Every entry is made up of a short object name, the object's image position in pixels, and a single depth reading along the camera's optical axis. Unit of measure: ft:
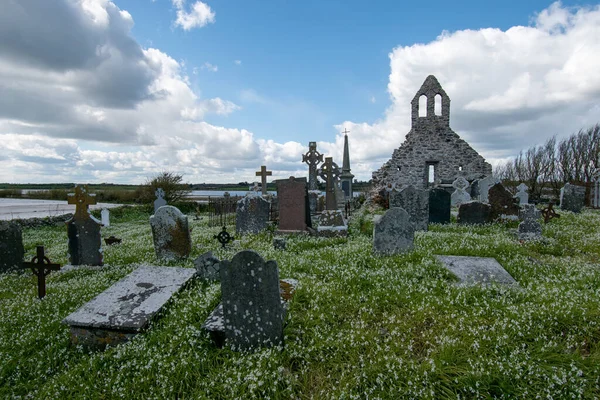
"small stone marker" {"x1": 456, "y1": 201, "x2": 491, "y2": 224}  40.88
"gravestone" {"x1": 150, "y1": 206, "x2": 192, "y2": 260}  27.66
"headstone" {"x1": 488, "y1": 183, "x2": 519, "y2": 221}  40.98
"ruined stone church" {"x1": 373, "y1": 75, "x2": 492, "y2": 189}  79.20
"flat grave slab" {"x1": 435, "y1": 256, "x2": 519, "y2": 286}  18.54
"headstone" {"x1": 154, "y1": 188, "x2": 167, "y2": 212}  55.98
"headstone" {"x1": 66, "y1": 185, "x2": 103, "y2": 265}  27.63
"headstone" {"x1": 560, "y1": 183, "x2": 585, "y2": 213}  50.14
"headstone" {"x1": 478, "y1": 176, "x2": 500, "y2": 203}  63.84
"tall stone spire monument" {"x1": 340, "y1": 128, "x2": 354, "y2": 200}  97.71
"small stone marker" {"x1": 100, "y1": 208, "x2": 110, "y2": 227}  68.44
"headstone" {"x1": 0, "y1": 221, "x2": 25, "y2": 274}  26.05
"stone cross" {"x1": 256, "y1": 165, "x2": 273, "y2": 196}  61.21
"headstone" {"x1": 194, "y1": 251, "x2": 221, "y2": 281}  20.24
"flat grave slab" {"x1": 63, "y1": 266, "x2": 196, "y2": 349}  14.67
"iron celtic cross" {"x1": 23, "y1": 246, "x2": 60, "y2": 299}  20.33
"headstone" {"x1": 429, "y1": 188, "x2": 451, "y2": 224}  43.24
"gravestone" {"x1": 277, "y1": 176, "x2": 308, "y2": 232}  39.11
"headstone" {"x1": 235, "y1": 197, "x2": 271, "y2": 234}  41.73
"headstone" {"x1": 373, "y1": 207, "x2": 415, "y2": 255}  25.03
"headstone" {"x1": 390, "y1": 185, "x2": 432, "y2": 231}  38.37
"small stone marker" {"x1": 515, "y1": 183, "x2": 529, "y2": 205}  56.14
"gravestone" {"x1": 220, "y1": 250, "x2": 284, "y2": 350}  13.25
